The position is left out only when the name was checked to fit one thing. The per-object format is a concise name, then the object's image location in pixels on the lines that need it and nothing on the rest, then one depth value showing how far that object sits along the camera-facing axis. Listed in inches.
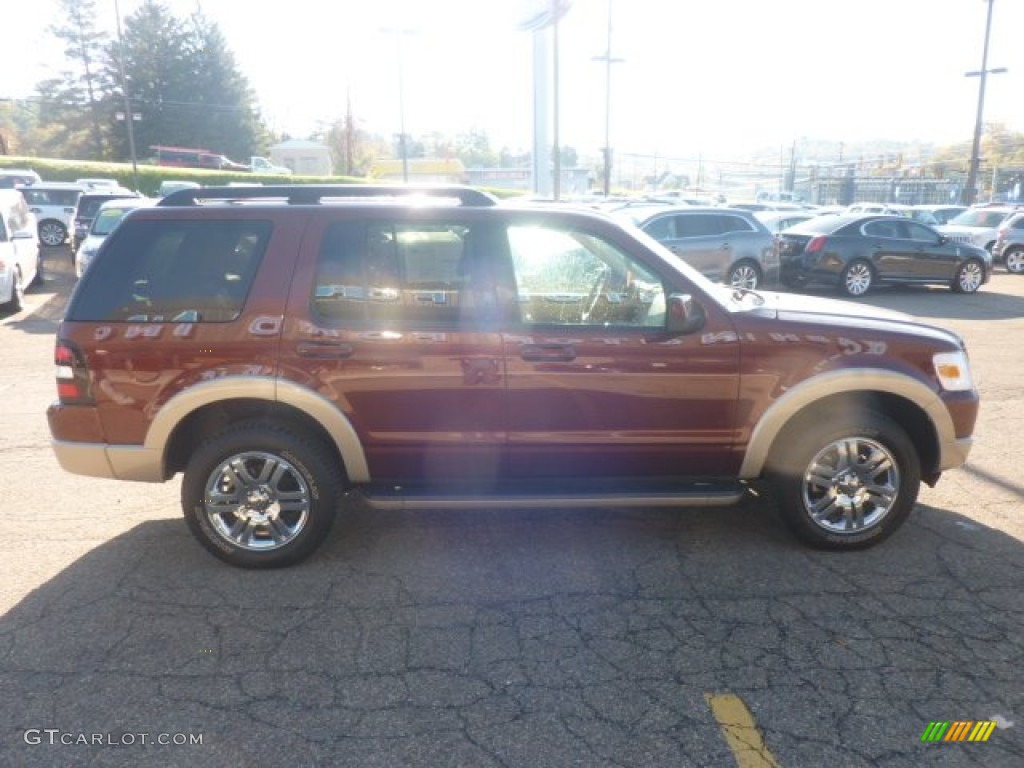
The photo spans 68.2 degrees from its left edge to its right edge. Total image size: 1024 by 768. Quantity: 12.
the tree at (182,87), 2460.6
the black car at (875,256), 571.8
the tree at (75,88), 2640.3
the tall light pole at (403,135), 1593.3
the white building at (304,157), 3174.2
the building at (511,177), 2755.9
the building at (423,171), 2246.8
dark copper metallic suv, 143.7
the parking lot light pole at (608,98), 1486.2
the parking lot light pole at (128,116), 1491.1
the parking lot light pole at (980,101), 1220.5
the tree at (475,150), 4955.7
